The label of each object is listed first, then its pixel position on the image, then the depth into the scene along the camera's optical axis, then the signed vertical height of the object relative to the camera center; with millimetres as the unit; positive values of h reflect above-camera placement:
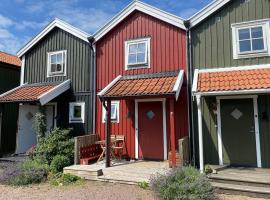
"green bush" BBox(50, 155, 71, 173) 9589 -1477
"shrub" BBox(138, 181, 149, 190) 7689 -1846
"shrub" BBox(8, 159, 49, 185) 8602 -1707
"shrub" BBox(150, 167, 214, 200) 6102 -1528
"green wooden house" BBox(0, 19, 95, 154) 12008 +2069
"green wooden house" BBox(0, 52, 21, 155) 14328 +823
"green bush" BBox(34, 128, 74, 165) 10062 -913
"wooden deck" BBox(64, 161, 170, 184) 8310 -1615
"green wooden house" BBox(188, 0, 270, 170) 8953 +1555
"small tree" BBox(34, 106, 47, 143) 11062 -55
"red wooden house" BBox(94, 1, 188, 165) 10273 +2101
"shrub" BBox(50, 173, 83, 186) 8549 -1888
